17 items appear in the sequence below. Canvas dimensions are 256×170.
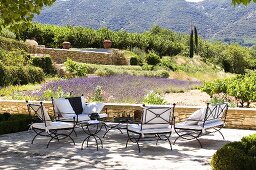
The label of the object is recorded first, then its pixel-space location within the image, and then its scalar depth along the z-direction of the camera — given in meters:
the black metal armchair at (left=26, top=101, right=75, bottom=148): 9.57
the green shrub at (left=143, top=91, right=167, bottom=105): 13.62
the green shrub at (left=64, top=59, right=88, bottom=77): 25.41
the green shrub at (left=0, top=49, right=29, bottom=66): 23.20
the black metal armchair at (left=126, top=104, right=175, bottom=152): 8.78
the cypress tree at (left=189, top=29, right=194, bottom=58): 48.41
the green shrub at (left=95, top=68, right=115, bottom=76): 25.08
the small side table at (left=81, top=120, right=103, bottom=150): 9.84
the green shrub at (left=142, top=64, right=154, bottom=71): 30.69
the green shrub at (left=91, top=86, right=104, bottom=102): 14.89
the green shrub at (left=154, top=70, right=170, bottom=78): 26.16
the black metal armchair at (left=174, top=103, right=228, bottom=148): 9.25
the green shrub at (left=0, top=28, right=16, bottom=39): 32.69
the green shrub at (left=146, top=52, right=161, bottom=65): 35.34
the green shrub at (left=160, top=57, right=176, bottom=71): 35.35
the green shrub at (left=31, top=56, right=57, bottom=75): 26.08
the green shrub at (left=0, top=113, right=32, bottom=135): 11.27
